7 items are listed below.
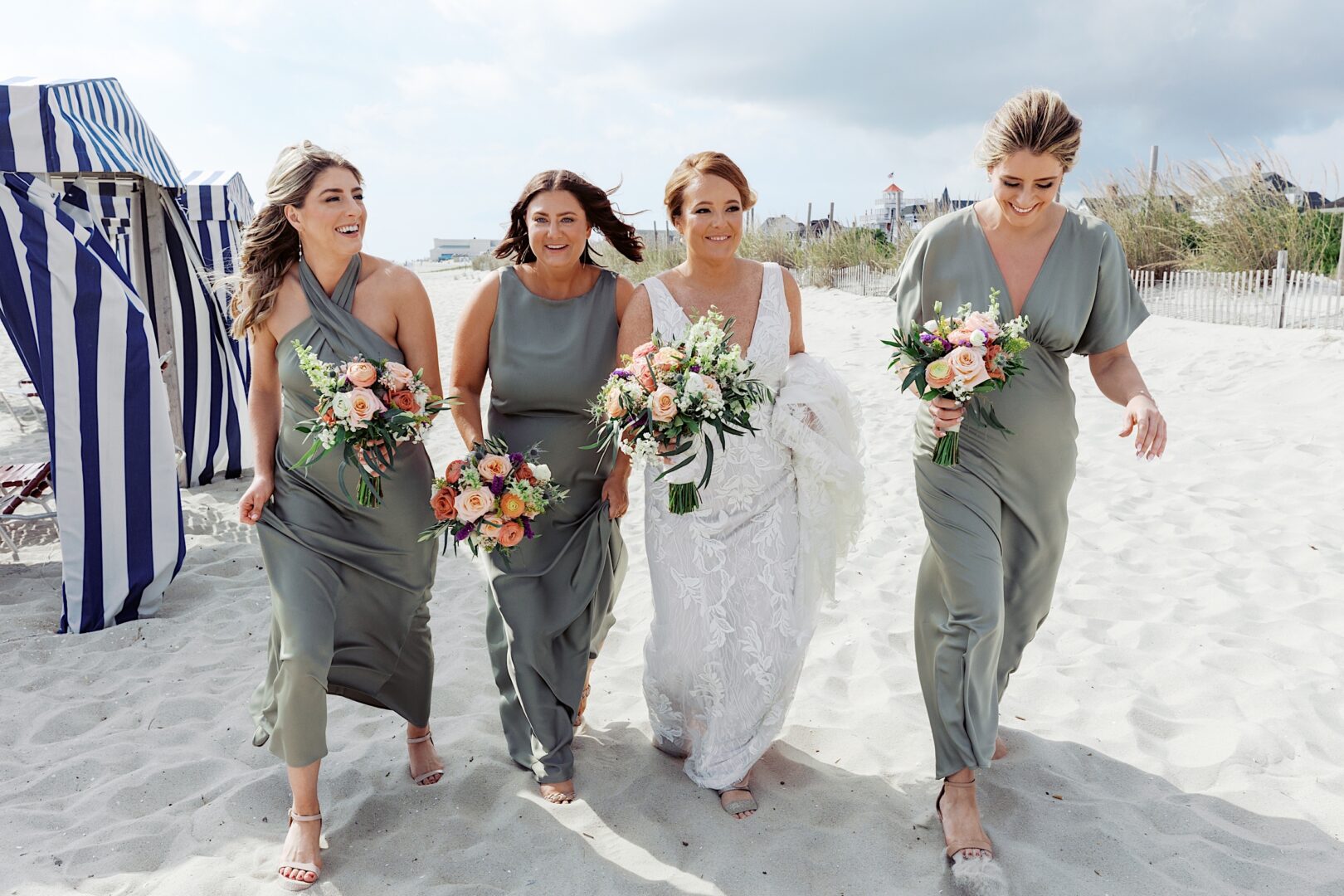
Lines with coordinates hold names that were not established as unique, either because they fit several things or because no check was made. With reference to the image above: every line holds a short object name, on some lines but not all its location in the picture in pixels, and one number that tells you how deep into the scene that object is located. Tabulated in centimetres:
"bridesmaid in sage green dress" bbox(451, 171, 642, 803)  366
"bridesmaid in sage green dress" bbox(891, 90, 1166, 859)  320
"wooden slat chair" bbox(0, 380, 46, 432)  1240
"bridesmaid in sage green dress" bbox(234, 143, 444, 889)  333
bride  361
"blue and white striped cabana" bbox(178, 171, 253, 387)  994
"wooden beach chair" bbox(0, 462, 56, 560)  701
